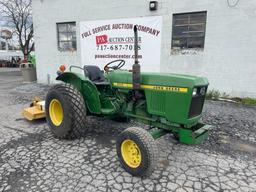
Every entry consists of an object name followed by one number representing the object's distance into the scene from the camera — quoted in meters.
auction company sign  6.98
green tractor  2.58
